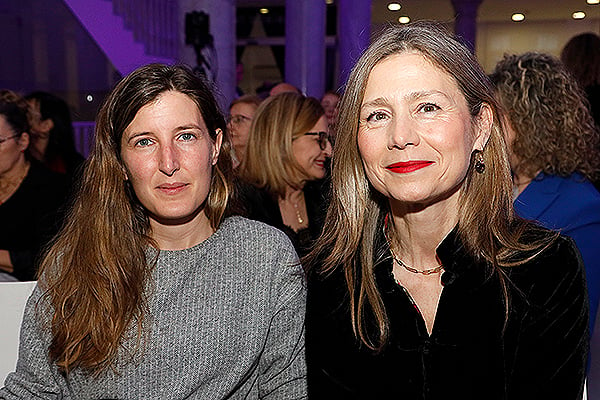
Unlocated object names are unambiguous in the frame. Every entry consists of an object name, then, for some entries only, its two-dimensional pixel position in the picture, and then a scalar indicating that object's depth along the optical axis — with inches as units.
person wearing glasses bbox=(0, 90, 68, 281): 128.9
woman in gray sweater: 66.6
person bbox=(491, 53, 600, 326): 93.1
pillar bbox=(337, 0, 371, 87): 314.8
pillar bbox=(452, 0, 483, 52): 478.6
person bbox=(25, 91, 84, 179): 172.1
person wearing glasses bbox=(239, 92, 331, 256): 131.4
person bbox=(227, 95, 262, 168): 171.2
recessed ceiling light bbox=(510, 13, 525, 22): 531.5
